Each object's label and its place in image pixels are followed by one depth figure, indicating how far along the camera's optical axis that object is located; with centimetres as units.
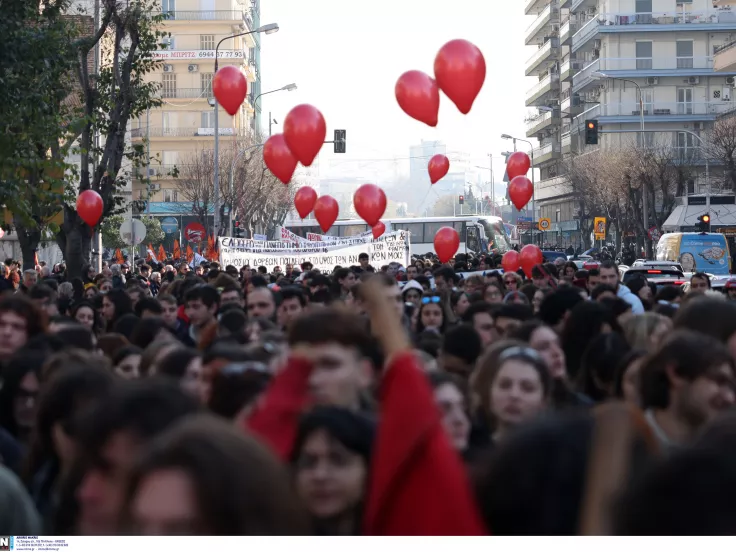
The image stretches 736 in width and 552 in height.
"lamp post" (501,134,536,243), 6630
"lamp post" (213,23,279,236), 3648
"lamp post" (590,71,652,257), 5484
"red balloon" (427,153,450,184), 2227
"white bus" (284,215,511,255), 5425
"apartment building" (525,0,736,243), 7500
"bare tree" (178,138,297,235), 5844
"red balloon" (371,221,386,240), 3084
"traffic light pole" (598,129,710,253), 4122
